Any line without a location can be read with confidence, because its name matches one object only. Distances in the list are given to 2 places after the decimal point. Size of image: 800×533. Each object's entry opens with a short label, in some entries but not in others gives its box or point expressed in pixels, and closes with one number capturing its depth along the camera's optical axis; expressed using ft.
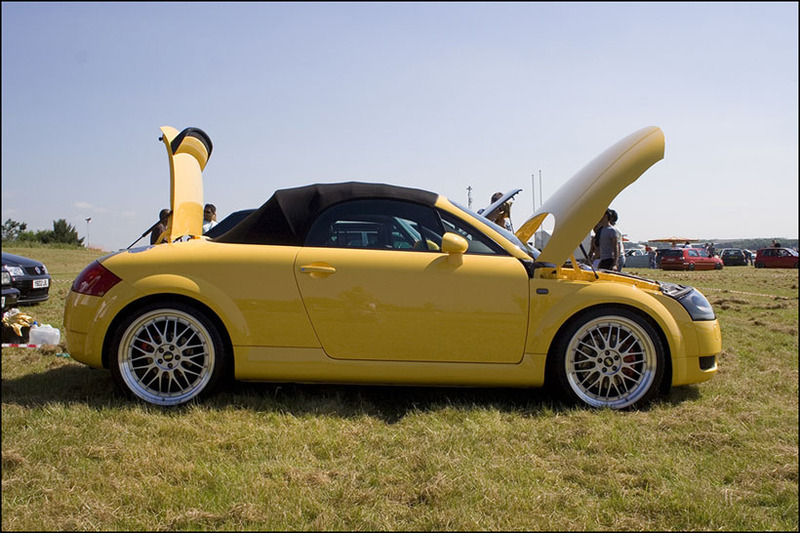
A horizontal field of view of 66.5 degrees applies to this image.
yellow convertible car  12.55
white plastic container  15.19
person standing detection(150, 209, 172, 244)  24.99
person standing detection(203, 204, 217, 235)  28.24
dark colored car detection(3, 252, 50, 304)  27.32
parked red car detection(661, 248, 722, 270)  106.52
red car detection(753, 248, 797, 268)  108.06
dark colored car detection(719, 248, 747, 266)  131.23
